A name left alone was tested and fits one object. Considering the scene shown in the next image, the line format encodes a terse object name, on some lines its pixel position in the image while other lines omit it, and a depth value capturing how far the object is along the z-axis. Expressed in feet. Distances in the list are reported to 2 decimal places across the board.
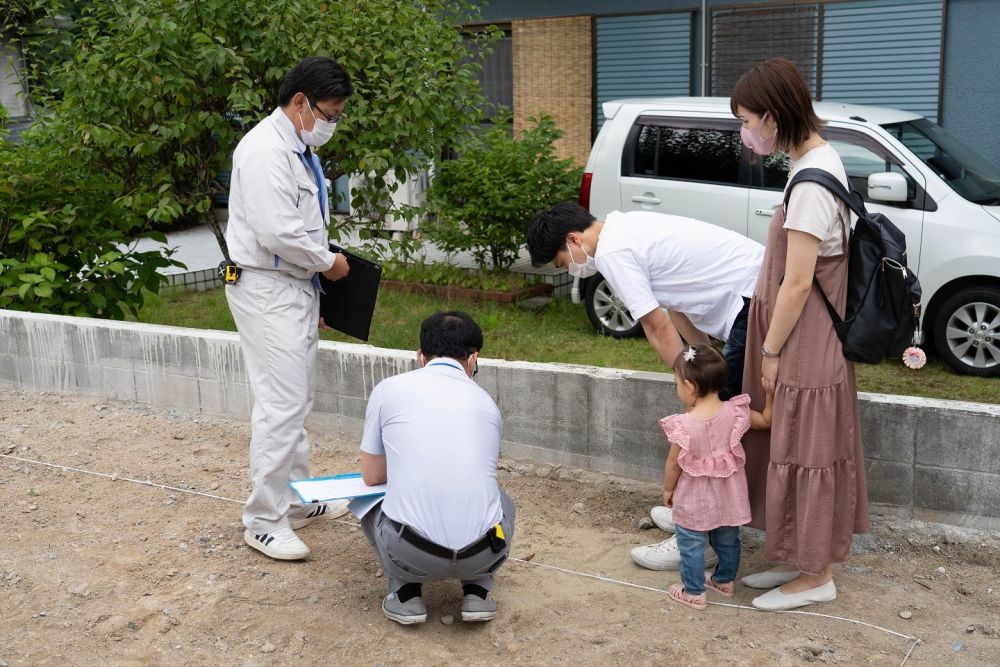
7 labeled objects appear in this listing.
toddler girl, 12.95
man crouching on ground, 12.07
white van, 22.84
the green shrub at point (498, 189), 30.14
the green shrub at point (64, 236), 23.38
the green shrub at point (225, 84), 22.62
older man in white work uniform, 14.17
